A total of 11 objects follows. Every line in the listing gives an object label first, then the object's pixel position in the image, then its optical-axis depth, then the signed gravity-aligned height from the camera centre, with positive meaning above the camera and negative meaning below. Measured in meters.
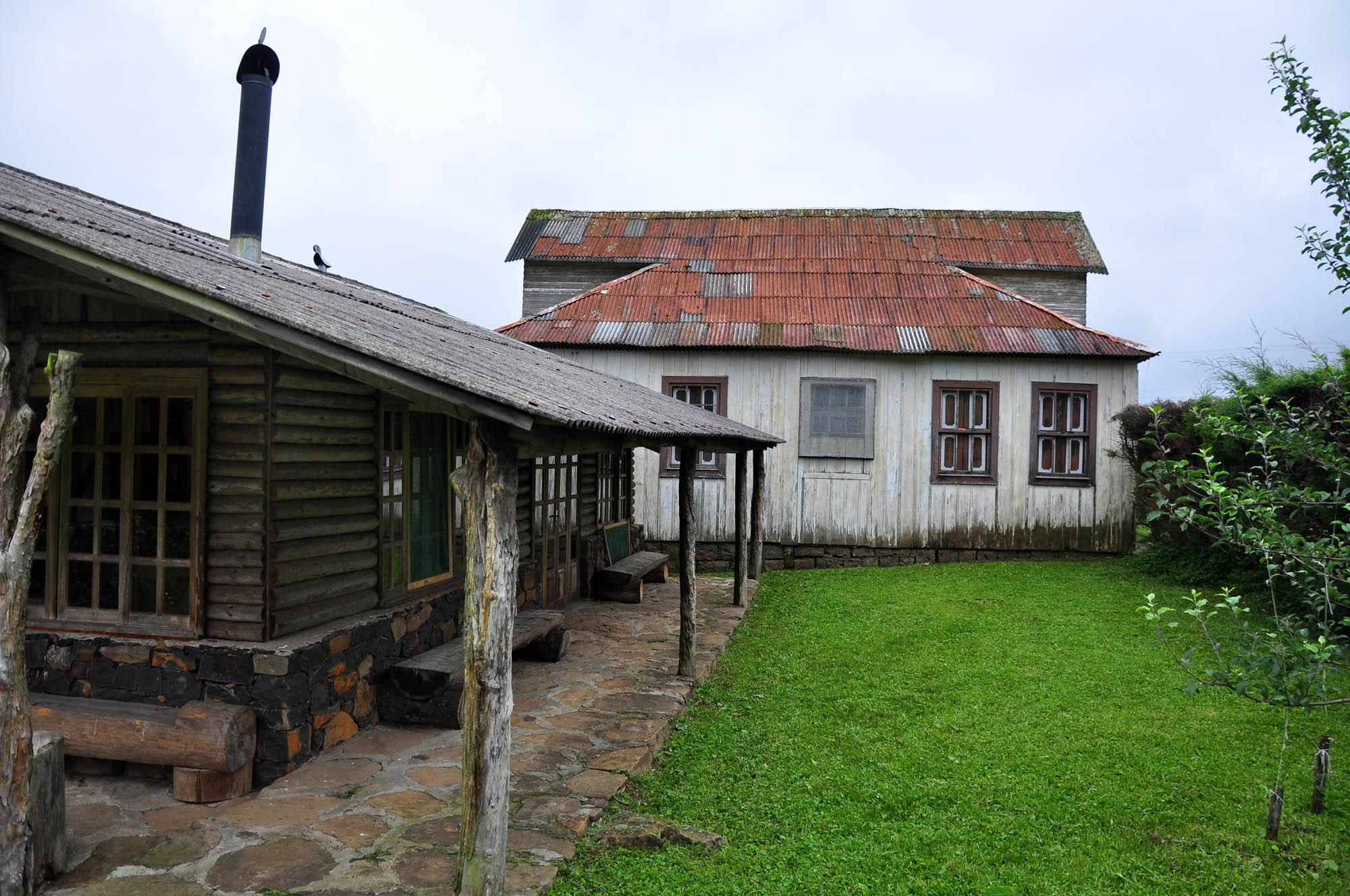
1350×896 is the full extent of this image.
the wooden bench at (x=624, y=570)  11.49 -1.32
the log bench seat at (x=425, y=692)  6.24 -1.58
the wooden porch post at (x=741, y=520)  10.85 -0.59
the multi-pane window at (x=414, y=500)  6.83 -0.28
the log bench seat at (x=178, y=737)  4.98 -1.56
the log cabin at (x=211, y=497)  5.32 -0.23
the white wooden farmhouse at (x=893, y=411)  14.20 +1.04
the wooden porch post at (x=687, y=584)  7.80 -0.98
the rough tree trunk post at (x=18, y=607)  3.85 -0.65
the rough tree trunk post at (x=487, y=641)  3.93 -0.78
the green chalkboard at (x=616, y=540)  12.30 -1.00
